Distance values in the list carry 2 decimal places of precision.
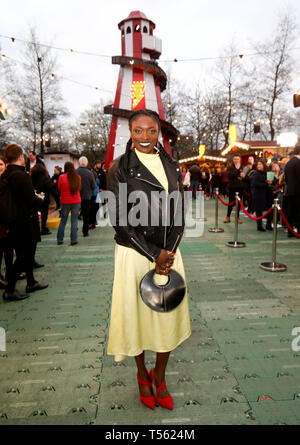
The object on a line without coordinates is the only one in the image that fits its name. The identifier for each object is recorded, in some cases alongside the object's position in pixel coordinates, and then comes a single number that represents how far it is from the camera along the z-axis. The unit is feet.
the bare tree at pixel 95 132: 139.64
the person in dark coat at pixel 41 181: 21.39
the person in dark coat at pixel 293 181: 20.27
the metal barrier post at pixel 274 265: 16.88
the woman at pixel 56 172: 38.54
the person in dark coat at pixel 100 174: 36.52
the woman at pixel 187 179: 48.52
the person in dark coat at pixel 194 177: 51.03
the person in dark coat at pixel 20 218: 12.92
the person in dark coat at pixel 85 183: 25.75
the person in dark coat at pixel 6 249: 13.79
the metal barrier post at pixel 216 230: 27.86
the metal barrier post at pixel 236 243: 22.21
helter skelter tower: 70.35
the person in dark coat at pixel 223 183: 50.02
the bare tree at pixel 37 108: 91.26
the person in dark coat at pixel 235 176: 28.76
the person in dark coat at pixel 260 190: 26.84
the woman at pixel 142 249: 6.26
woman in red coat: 22.00
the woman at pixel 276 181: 27.56
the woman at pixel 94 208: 30.68
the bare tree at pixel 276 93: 90.12
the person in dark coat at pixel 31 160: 27.22
